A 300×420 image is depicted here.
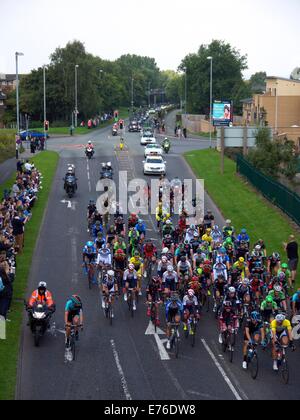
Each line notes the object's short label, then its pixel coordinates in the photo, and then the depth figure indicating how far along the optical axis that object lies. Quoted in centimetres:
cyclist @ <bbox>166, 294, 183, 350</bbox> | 1898
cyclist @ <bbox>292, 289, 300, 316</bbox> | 1997
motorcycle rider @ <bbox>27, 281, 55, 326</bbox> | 1947
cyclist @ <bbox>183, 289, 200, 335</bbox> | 1956
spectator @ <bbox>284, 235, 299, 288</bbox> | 2519
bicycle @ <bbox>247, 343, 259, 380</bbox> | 1700
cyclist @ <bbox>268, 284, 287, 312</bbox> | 1945
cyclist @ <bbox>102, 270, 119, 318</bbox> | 2114
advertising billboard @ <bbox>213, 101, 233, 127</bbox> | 5572
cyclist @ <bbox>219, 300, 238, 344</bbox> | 1858
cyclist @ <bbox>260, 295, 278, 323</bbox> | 1908
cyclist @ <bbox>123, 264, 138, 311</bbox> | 2205
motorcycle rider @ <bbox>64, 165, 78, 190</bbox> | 4366
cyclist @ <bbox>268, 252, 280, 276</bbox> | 2381
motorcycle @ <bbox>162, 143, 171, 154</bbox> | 6419
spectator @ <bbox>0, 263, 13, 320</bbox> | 2075
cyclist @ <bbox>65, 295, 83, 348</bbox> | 1823
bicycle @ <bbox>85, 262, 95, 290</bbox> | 2492
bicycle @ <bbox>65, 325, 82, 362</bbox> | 1826
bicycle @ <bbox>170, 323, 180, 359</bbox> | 1862
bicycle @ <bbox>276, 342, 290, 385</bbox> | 1675
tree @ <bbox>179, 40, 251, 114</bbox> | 11112
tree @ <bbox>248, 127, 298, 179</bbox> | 4591
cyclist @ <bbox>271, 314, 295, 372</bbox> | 1698
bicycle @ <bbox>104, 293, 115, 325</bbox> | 2117
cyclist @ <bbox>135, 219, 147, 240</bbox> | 2804
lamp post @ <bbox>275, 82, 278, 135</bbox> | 7774
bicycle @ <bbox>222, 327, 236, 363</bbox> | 1828
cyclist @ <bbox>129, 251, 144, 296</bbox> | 2291
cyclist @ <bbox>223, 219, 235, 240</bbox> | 2703
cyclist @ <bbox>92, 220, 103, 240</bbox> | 2792
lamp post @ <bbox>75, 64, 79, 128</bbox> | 9728
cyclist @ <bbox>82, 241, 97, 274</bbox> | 2461
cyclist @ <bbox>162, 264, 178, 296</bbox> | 2164
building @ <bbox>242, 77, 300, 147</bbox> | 7975
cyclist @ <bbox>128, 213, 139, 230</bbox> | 2886
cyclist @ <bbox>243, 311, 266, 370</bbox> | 1741
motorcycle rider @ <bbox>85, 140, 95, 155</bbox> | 6084
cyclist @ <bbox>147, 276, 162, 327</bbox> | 2069
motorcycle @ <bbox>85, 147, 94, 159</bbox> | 6052
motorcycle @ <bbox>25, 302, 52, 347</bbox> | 1922
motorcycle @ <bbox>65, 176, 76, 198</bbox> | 4353
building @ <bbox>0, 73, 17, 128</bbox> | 11657
